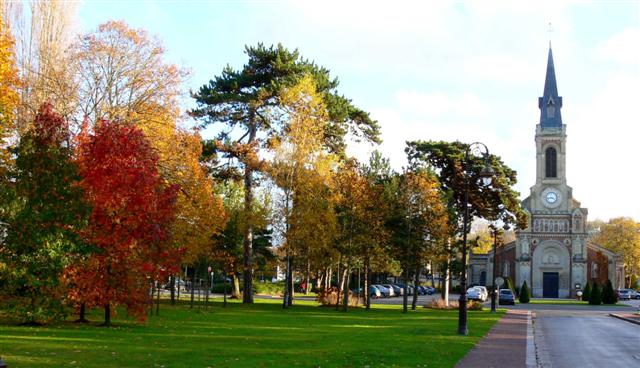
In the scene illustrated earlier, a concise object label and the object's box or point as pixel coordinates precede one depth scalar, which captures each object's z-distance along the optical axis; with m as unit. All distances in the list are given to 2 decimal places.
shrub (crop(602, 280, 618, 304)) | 69.04
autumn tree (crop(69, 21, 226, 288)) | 35.00
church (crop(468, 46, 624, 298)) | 94.19
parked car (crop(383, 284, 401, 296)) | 77.31
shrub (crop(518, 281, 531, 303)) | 70.50
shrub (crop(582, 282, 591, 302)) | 78.69
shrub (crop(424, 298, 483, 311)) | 47.41
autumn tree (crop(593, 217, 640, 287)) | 106.81
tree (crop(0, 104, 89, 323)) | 22.19
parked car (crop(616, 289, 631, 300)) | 90.62
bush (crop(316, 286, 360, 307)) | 44.22
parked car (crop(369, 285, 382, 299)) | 69.50
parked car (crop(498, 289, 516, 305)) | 62.84
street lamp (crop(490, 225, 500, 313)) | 44.75
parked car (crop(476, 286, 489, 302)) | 67.68
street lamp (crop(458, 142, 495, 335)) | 24.14
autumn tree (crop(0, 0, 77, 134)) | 33.31
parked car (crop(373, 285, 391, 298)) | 74.12
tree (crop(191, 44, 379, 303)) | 41.59
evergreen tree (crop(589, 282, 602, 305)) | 67.44
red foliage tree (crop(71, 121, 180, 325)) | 22.77
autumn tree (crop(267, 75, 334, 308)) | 38.69
